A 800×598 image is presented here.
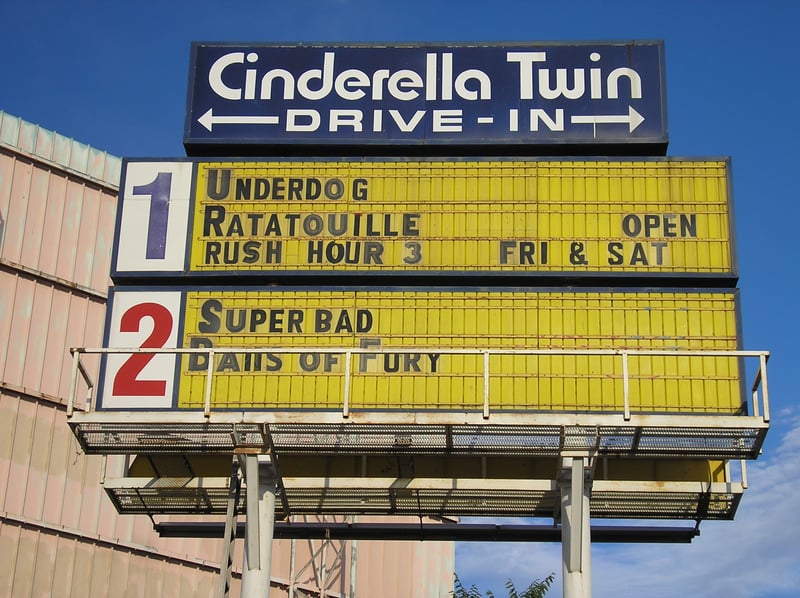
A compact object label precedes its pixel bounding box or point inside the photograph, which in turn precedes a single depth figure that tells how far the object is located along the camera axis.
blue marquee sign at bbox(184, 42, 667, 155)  22.83
